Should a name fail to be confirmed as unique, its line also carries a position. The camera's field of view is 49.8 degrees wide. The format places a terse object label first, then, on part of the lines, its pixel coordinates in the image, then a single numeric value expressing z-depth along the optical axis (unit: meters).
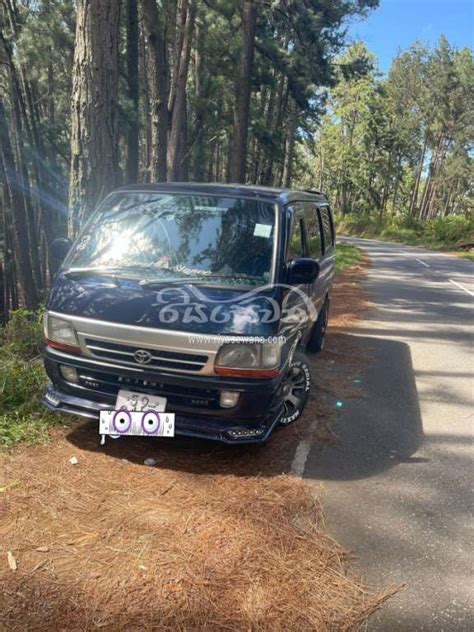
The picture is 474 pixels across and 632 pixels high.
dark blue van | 3.65
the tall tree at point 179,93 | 13.90
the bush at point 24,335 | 6.05
